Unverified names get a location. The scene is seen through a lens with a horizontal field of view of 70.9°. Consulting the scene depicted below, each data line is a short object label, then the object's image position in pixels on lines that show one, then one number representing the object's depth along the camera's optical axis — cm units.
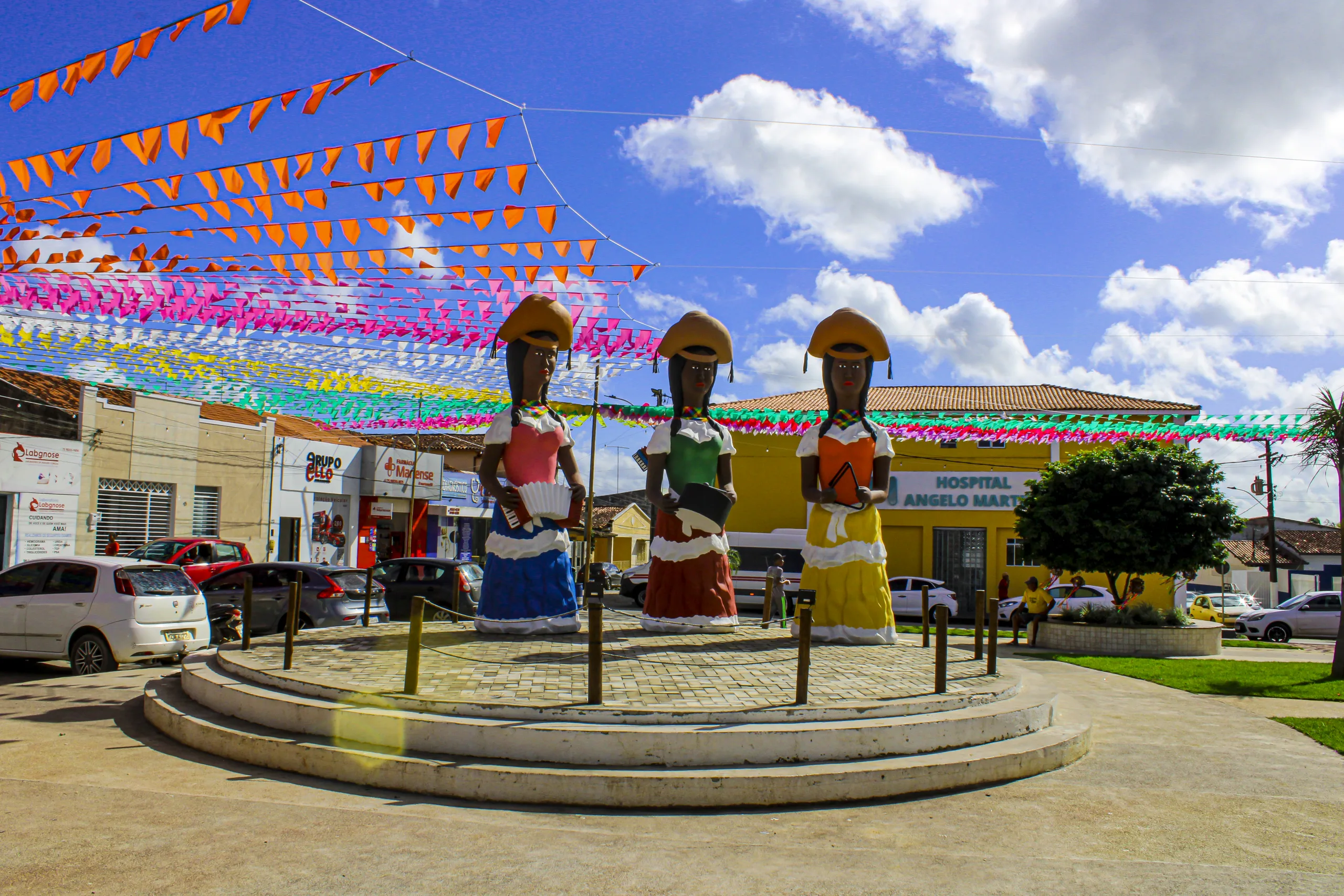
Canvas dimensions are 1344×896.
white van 2752
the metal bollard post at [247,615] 929
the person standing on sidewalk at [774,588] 1293
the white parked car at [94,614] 1089
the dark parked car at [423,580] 1540
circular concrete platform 586
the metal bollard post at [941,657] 727
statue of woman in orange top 1041
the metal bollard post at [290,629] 799
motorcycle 1275
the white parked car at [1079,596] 2172
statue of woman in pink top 997
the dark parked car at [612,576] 3484
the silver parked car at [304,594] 1349
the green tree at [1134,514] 1769
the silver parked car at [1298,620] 2383
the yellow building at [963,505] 3066
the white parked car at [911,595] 2550
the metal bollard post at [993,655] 839
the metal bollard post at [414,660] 662
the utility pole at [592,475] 1392
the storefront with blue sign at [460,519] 3738
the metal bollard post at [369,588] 1240
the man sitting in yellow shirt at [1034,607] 1820
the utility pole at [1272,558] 3375
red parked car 2077
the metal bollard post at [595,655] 625
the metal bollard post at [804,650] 649
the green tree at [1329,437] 1318
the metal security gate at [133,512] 2400
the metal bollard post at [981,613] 877
